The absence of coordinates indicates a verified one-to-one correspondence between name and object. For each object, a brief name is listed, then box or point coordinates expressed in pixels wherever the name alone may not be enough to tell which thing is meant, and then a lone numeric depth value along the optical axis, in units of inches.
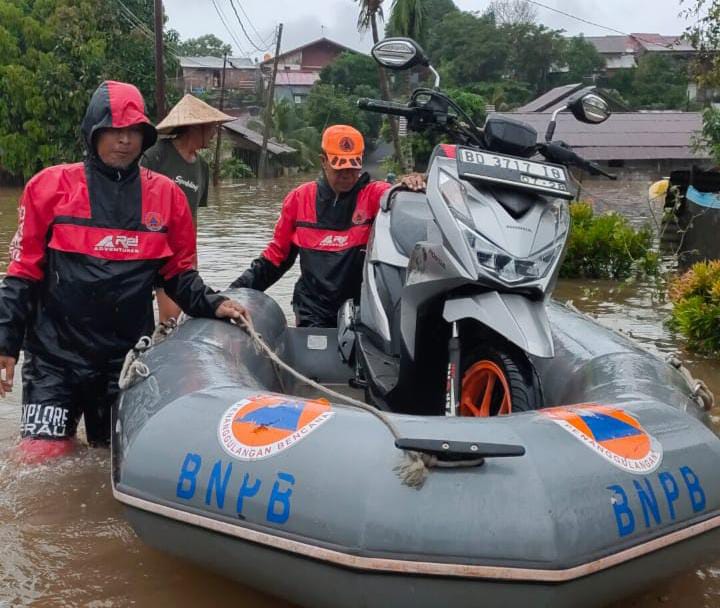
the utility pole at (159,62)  777.8
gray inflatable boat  95.3
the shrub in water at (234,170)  1547.7
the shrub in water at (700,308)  261.0
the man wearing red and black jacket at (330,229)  202.8
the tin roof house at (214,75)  2550.0
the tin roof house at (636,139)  1358.3
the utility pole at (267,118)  1466.5
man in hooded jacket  147.2
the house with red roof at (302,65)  2706.7
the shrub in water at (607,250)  391.2
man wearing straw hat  228.5
